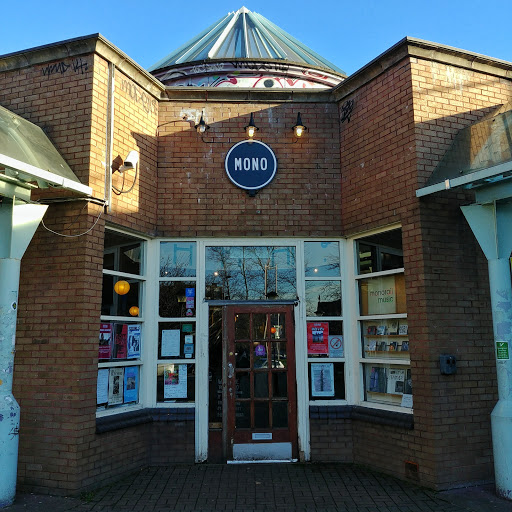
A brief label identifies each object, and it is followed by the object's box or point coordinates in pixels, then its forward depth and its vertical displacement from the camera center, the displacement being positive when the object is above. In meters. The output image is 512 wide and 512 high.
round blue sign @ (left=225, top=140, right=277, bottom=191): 6.93 +2.37
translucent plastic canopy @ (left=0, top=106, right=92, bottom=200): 4.83 +1.80
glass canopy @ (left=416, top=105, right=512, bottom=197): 5.07 +1.92
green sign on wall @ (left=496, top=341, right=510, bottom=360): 5.25 -0.22
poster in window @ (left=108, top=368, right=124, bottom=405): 6.09 -0.65
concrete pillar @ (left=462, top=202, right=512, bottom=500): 5.06 +0.23
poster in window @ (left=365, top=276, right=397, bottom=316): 6.38 +0.46
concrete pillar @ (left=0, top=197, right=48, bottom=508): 4.91 +0.25
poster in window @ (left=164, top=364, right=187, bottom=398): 6.57 -0.64
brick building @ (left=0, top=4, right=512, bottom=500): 5.61 +0.71
